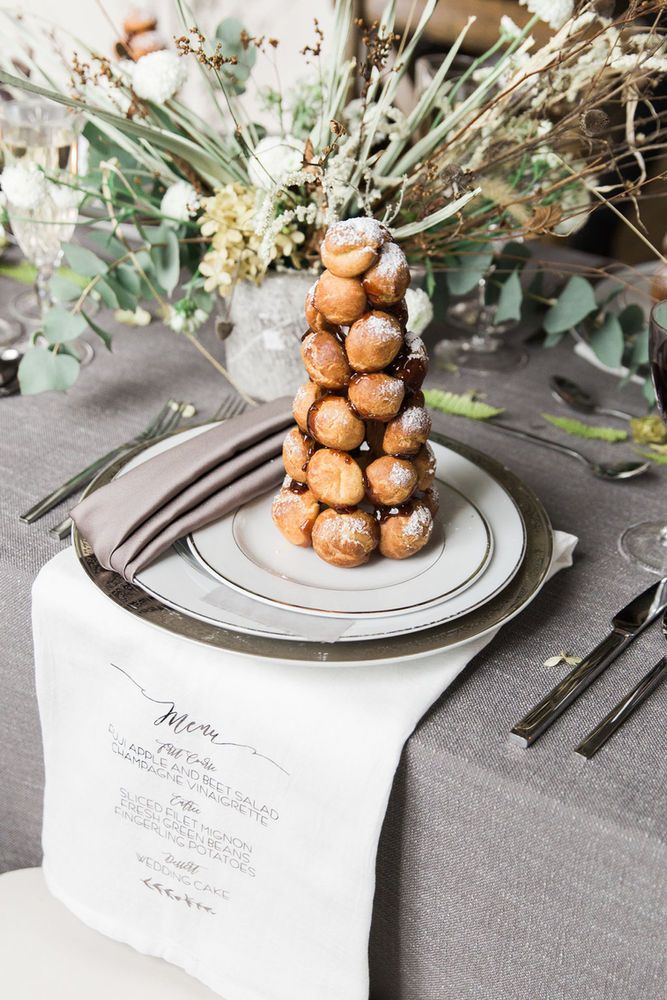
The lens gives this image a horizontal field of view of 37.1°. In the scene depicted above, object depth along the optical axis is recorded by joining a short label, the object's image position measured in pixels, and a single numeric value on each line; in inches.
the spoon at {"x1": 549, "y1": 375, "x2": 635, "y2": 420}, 47.4
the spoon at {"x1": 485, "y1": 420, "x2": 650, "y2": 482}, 41.5
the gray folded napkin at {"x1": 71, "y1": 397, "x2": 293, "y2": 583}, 30.5
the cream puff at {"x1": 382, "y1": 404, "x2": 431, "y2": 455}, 29.8
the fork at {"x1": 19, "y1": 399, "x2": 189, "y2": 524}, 36.5
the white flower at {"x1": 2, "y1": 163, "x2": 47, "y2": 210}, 42.0
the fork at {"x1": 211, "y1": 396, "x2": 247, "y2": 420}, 43.1
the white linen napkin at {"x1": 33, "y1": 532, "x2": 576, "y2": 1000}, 27.3
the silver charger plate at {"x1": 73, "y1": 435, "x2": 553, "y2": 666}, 27.0
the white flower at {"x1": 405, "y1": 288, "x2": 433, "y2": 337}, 41.6
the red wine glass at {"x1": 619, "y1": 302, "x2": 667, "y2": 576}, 32.5
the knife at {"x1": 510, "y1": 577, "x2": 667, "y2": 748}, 26.9
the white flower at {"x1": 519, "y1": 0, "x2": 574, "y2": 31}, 38.4
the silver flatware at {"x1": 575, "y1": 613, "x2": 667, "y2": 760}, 26.6
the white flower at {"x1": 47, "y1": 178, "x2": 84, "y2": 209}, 45.2
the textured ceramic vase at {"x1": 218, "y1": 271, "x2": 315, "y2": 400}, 42.1
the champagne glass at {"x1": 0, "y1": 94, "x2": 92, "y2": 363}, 45.8
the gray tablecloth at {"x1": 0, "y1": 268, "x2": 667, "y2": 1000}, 25.0
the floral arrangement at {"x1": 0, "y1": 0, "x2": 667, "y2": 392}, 37.3
